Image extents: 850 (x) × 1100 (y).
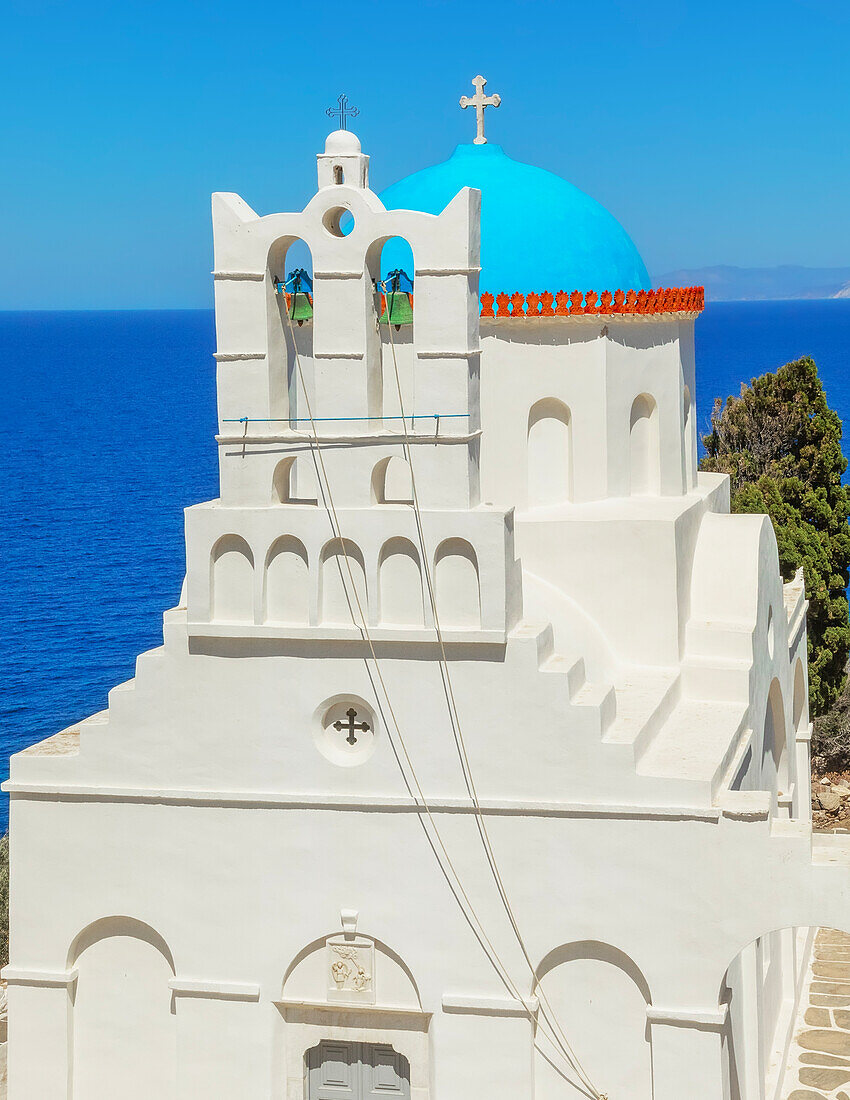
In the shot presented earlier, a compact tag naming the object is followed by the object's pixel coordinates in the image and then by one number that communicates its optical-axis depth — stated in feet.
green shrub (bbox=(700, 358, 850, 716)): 87.97
